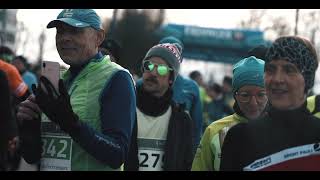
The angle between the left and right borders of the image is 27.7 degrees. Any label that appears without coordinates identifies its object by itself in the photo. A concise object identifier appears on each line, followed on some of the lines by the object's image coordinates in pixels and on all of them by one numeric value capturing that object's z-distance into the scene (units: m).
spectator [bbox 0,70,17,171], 5.50
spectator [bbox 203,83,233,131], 13.27
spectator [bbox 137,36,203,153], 6.34
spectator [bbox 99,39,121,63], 5.73
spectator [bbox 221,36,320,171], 2.81
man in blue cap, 3.26
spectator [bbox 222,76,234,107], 14.41
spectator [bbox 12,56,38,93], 11.38
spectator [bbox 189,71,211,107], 13.48
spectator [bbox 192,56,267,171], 4.10
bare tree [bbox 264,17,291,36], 42.53
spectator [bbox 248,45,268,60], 5.65
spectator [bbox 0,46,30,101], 7.08
